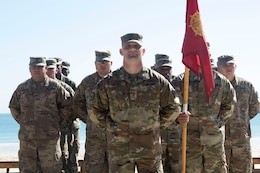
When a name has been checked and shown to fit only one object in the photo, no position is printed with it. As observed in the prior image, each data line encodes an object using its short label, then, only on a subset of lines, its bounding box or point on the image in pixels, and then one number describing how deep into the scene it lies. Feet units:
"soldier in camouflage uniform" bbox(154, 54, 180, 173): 24.53
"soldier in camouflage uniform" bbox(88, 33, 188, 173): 16.47
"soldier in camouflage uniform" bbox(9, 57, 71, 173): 23.20
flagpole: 17.54
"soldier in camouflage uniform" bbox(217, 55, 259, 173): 24.59
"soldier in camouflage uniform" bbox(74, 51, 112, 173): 22.85
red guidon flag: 18.24
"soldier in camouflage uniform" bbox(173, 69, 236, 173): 20.13
